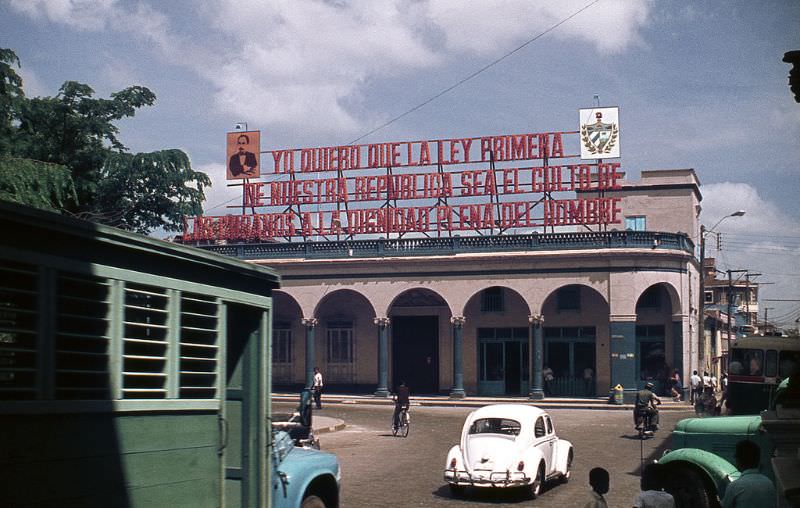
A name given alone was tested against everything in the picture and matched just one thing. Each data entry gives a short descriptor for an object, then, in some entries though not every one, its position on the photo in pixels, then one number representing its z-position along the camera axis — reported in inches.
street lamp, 1542.8
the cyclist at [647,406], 973.2
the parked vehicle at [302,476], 368.8
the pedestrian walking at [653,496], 302.8
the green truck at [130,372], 236.2
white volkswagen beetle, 605.6
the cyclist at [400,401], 1071.0
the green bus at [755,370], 987.9
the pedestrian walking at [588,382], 1648.6
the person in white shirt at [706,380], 1395.5
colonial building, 1603.1
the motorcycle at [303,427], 442.6
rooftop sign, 1716.3
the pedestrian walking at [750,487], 293.6
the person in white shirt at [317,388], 1434.5
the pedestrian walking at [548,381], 1658.5
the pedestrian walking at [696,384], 1502.7
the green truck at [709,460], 485.7
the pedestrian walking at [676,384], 1572.3
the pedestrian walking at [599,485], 308.7
